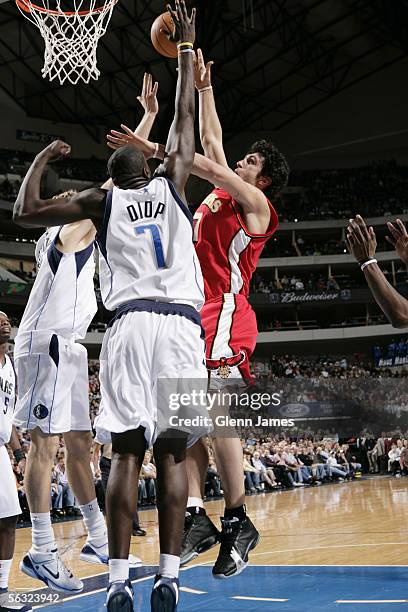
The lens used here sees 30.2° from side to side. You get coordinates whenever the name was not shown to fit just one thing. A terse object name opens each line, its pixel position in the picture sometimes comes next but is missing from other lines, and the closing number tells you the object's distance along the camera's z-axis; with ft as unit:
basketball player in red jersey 15.02
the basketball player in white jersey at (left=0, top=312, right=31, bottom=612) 17.31
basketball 17.19
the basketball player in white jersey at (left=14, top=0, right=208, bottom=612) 11.45
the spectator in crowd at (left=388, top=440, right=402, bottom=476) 77.30
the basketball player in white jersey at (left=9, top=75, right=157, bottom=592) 16.71
